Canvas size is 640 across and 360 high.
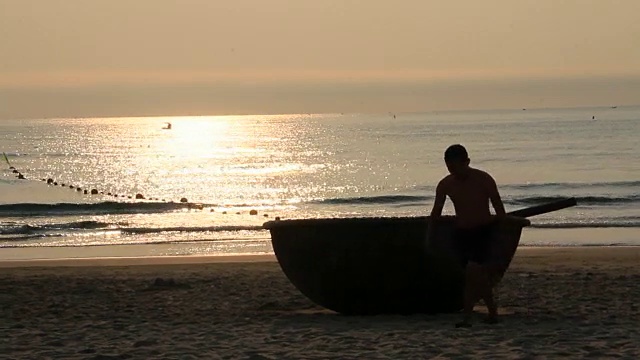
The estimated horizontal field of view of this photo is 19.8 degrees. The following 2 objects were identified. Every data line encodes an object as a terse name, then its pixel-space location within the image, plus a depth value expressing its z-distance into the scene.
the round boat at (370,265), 17.04
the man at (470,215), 15.51
